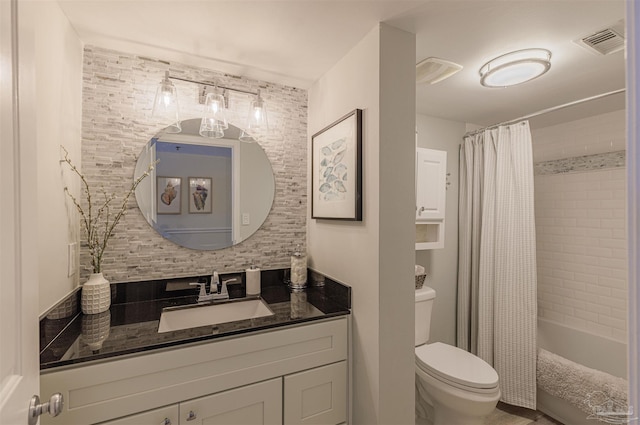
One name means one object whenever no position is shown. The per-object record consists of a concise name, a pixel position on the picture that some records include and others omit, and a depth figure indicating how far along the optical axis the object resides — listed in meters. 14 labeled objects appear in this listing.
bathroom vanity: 0.93
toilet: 1.52
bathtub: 1.85
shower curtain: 2.00
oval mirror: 1.53
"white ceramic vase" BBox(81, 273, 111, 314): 1.24
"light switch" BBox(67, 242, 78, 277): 1.23
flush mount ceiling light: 1.45
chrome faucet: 1.51
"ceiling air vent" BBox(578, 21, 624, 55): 1.26
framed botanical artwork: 1.34
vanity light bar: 1.58
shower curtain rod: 1.62
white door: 0.51
